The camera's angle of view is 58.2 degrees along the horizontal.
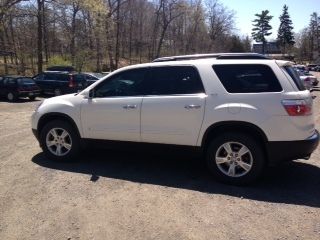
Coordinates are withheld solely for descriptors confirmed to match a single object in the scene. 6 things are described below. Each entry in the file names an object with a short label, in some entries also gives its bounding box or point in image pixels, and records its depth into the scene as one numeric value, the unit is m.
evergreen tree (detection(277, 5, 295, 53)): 83.18
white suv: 3.93
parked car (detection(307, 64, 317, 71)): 58.77
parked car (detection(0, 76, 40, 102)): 14.76
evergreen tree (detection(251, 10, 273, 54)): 83.51
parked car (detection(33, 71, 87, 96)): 16.78
